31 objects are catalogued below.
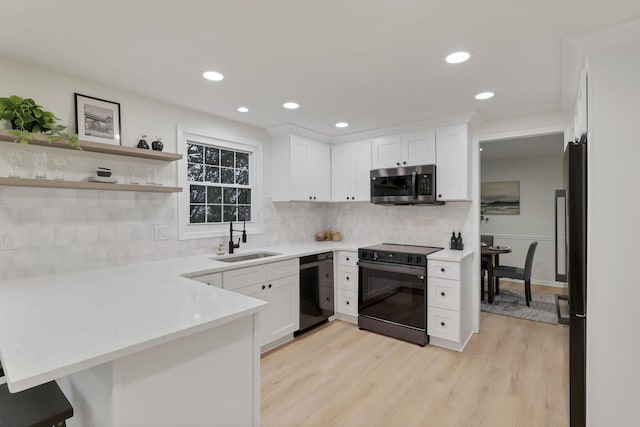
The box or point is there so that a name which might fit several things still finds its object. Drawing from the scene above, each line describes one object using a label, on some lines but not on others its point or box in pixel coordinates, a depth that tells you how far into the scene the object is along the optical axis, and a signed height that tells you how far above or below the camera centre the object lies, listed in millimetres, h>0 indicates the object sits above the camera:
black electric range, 3275 -859
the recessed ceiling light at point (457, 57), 2061 +1010
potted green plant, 2023 +616
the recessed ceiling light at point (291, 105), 3020 +1021
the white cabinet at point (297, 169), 3855 +532
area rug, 4078 -1341
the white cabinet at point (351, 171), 4145 +544
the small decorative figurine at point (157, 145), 2803 +593
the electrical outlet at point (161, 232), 2889 -172
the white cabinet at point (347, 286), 3812 -902
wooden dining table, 4480 -666
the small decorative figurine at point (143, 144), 2709 +581
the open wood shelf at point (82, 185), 2035 +204
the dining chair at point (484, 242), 4727 -568
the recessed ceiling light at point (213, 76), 2352 +1019
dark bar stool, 1097 -698
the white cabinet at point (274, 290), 2836 -761
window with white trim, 3168 +314
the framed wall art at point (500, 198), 6125 +248
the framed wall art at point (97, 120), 2430 +733
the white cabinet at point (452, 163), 3404 +518
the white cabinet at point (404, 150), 3627 +728
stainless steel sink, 3198 -466
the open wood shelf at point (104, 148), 2088 +489
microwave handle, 3596 +303
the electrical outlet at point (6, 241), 2115 -178
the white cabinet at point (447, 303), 3092 -909
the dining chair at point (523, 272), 4500 -903
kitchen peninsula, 1045 -461
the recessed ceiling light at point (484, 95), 2756 +1007
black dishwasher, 3490 -888
